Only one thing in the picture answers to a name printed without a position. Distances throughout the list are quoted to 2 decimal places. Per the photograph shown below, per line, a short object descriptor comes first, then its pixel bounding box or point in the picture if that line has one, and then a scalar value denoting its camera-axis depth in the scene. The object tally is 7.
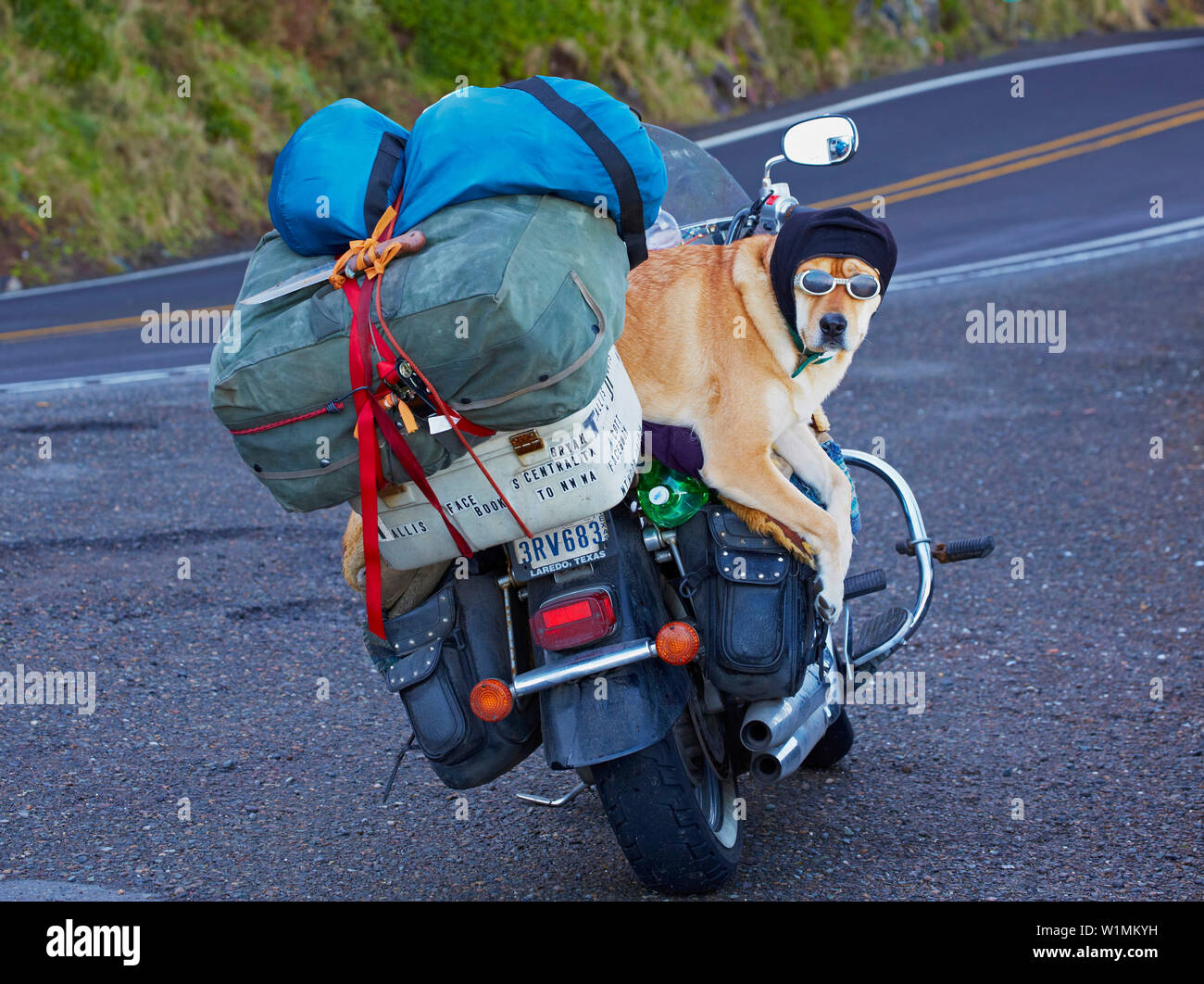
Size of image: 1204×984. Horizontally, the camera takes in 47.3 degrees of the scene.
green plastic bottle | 3.46
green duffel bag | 2.70
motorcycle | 3.17
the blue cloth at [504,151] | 2.84
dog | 3.42
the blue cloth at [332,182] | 2.85
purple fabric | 3.50
